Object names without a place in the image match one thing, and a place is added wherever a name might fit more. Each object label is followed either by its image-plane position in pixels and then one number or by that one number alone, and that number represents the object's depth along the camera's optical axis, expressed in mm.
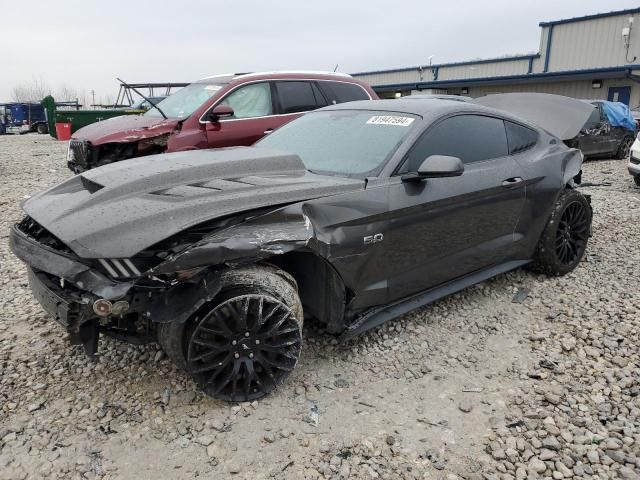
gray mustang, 2367
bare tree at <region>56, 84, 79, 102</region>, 71144
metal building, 19031
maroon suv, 6527
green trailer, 16391
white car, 8417
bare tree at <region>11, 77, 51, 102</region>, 73012
